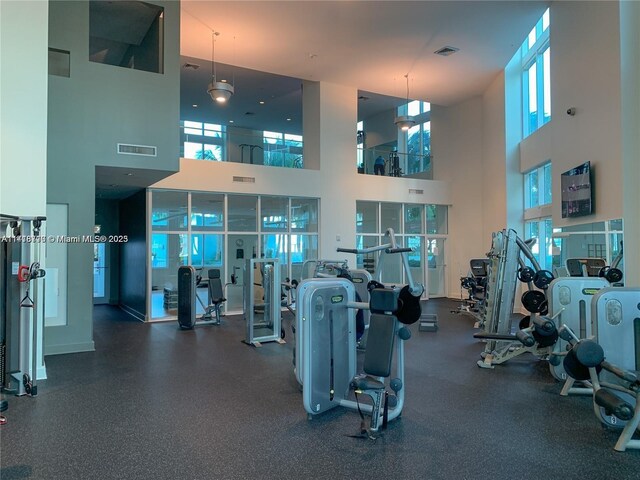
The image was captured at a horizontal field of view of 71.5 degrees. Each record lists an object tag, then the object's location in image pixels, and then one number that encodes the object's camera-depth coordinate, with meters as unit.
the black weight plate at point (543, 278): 5.84
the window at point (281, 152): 10.33
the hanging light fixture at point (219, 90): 8.23
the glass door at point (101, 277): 11.72
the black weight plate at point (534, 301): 5.64
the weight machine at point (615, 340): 3.46
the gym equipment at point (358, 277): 5.83
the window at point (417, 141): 13.31
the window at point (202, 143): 9.31
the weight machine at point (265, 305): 6.79
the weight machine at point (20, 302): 4.14
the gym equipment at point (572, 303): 4.75
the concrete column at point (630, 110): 5.52
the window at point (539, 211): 9.27
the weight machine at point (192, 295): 8.16
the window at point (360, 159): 11.39
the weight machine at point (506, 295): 5.56
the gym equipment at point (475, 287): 9.33
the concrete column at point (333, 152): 10.72
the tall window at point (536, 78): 9.08
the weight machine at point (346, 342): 3.45
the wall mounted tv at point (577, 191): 6.48
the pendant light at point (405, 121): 10.13
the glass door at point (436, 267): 12.68
